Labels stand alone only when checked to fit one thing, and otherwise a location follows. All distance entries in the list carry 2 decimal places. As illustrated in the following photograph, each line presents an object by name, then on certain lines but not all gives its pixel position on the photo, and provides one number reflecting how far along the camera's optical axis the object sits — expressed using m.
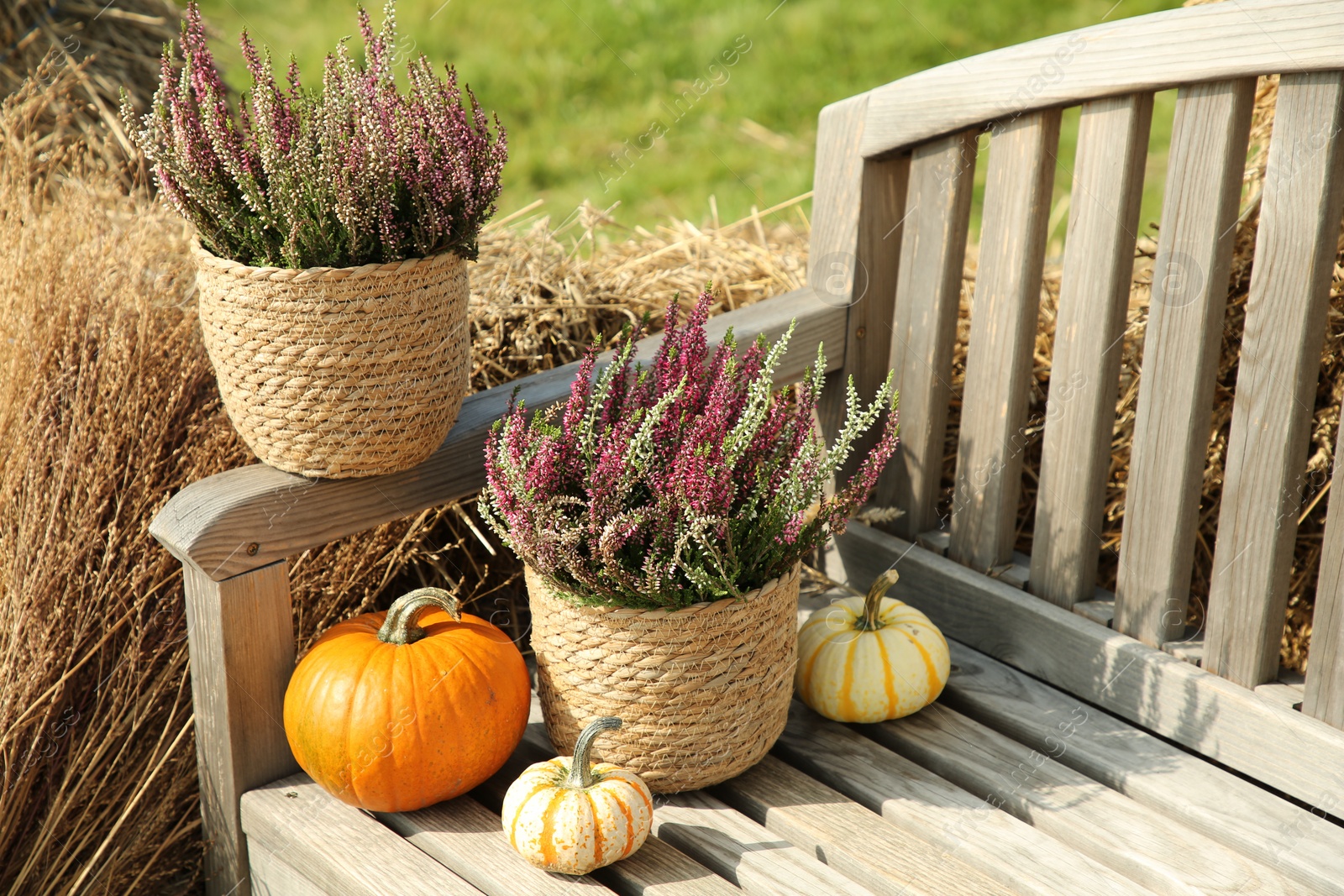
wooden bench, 2.08
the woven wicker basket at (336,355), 2.05
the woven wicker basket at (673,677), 2.09
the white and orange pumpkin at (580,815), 2.05
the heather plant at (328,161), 2.04
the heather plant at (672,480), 2.06
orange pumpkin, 2.10
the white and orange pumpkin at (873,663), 2.20
